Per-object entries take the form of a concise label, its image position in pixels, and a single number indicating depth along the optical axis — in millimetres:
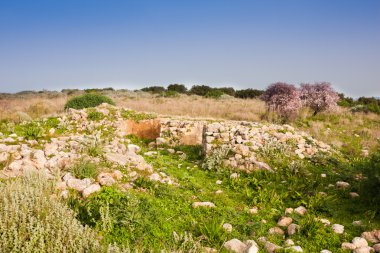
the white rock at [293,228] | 4539
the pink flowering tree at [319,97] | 18875
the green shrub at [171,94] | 35197
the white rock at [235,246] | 3838
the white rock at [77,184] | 5074
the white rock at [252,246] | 3768
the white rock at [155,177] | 6005
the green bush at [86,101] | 17078
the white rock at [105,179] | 5344
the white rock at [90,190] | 4843
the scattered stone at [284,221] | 4820
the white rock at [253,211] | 5223
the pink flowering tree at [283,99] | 16680
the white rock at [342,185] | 6363
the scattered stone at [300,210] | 5227
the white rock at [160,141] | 10359
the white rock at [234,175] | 6777
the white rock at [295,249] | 3956
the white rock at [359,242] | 4258
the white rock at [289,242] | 4102
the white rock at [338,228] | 4613
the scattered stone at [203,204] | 5178
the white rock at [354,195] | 5939
